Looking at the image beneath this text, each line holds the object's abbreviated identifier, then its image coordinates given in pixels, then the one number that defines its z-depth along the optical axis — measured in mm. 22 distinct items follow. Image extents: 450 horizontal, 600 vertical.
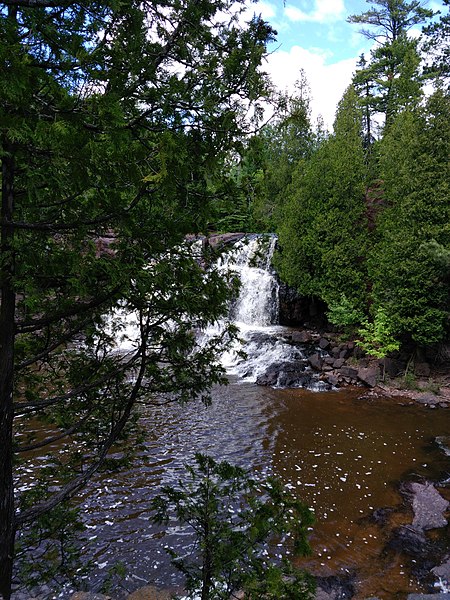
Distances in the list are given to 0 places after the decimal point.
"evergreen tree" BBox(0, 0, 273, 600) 1991
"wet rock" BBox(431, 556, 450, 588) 5188
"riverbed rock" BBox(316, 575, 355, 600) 4957
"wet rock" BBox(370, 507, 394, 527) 6590
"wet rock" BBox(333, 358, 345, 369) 14947
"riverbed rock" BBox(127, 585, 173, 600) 4555
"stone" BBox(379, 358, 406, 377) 13875
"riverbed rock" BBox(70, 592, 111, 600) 4047
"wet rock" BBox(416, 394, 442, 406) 11938
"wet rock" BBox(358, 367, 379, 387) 13422
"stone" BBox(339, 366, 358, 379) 14117
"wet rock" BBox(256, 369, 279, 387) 13906
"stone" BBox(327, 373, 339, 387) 13836
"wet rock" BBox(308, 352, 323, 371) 15008
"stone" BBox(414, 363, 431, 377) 13617
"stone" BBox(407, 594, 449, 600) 4590
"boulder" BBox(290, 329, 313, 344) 17025
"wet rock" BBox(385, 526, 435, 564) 5609
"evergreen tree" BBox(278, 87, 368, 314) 16609
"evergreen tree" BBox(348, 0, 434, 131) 27375
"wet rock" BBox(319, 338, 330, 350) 16500
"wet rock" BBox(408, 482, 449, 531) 6423
